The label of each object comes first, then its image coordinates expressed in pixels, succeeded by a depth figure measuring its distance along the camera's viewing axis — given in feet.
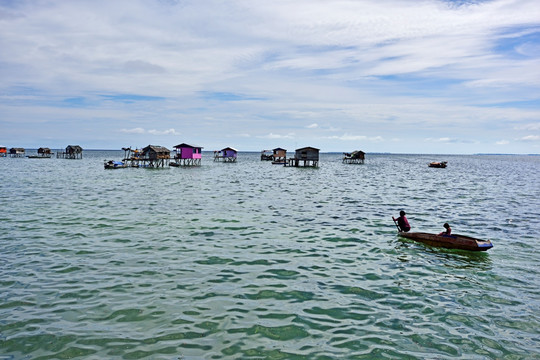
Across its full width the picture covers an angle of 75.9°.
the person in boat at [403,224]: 65.87
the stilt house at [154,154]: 261.85
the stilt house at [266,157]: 462.52
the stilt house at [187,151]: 276.64
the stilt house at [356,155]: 381.42
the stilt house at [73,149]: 417.90
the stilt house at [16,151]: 421.18
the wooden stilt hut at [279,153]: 368.17
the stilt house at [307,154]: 294.46
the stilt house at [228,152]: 394.93
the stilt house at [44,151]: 429.63
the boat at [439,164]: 352.94
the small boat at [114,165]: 254.06
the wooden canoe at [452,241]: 55.31
